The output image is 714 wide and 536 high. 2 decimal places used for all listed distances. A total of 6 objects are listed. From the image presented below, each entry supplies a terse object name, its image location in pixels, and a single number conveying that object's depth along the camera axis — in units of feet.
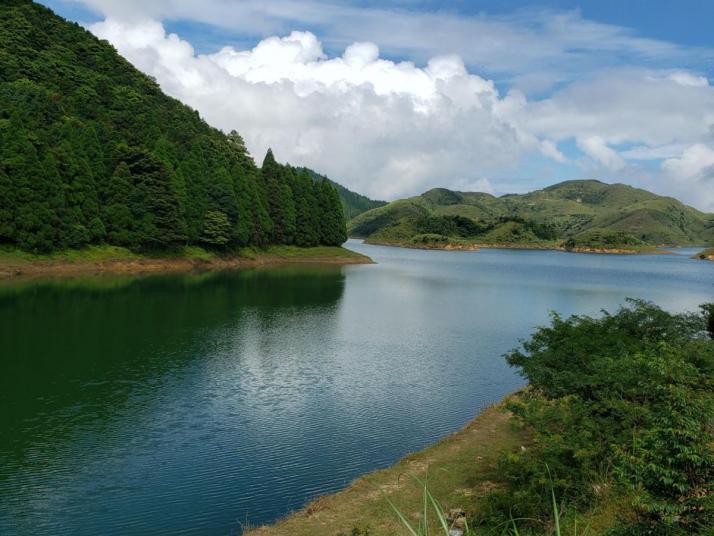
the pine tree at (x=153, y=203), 294.05
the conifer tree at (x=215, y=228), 328.90
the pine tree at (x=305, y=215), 409.69
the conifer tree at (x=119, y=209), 284.41
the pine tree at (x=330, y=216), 430.20
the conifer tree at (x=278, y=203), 395.14
